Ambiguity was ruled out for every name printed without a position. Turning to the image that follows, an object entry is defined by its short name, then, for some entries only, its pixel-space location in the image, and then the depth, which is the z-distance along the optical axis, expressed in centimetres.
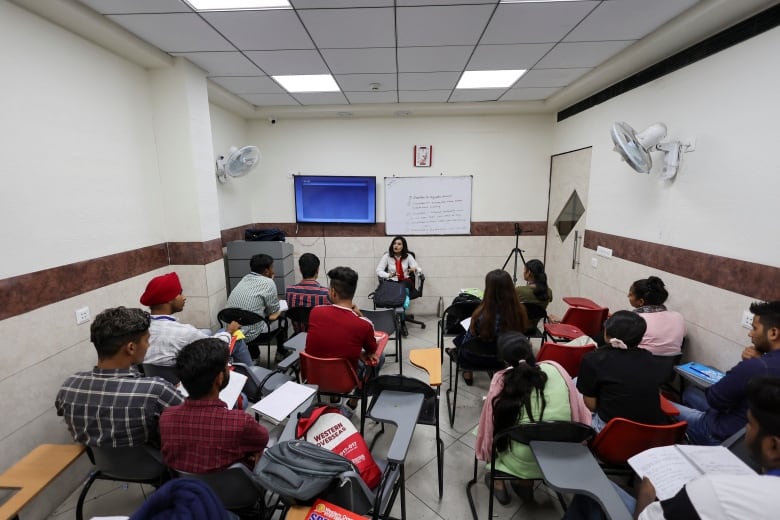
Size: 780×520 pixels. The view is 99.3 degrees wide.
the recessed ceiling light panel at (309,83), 337
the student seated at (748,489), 83
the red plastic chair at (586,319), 290
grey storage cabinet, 397
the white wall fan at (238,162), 378
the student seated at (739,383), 153
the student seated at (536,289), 300
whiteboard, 480
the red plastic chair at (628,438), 148
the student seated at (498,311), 241
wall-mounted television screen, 479
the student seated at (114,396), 141
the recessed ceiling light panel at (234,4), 207
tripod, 487
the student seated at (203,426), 131
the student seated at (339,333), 209
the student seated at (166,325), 197
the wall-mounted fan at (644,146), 254
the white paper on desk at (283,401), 167
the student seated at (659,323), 234
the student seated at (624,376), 162
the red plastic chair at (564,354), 227
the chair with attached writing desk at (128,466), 149
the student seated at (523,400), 154
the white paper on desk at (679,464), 122
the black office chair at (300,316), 276
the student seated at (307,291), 297
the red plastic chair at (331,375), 205
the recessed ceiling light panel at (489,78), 331
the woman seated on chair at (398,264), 457
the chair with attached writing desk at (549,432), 143
